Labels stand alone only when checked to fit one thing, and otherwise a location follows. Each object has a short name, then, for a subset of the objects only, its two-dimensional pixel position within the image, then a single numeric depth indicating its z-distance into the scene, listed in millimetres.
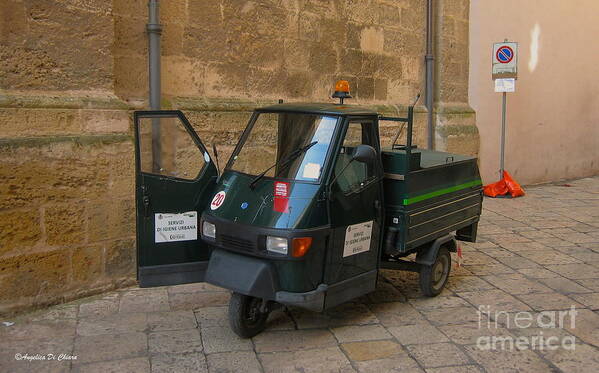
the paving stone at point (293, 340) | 4500
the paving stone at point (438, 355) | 4258
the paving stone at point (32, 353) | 4148
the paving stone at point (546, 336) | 4535
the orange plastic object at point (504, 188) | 10766
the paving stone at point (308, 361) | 4146
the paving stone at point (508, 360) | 4156
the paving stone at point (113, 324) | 4793
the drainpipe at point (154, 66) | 6082
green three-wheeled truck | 4273
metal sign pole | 11156
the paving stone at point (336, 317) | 4953
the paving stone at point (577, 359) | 4156
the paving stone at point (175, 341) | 4426
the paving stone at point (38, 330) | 4680
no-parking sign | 10773
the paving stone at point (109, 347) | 4316
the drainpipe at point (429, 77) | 9738
